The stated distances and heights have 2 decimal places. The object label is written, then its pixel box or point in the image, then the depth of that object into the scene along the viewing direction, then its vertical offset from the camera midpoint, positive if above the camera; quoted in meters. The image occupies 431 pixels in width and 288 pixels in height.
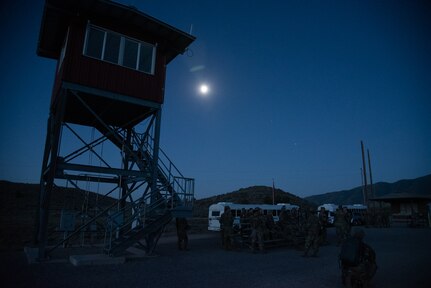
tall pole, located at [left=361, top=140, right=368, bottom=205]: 45.12 +6.41
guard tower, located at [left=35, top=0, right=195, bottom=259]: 12.09 +5.13
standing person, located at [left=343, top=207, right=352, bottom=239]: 17.75 -0.58
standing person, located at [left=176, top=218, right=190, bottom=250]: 14.92 -0.95
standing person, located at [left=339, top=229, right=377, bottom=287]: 7.09 -1.07
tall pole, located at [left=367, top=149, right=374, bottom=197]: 45.31 +5.61
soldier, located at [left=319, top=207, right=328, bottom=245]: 17.61 -0.53
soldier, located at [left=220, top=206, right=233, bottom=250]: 15.58 -0.84
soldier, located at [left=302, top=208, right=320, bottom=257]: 13.13 -0.91
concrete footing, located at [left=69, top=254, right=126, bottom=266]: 10.35 -1.79
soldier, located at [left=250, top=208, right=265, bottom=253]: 14.70 -0.80
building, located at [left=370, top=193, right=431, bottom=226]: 36.47 +1.41
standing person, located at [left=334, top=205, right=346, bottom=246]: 17.91 -0.50
